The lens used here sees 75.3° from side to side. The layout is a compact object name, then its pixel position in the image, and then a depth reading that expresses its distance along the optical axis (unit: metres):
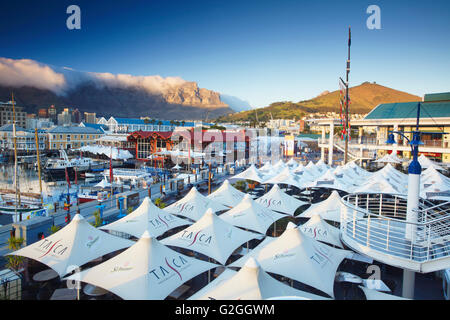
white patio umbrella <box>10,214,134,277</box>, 8.68
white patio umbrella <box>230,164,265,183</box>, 24.36
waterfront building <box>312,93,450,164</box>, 30.86
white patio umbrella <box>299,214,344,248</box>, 10.75
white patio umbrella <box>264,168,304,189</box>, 22.19
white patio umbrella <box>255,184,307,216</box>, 15.91
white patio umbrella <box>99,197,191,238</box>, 11.97
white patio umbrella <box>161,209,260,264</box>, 9.90
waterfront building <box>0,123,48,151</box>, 72.81
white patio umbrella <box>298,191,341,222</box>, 13.83
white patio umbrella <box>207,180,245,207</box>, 16.98
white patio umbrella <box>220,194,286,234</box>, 12.81
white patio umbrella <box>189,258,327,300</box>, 5.96
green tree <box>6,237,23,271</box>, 9.41
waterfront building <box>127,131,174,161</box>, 47.97
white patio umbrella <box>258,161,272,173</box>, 28.98
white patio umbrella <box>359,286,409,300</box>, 6.39
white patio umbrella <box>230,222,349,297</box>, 7.86
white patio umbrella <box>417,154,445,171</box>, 26.89
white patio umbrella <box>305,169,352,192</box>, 20.70
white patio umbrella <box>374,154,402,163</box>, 29.10
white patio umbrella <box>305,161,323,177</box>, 25.69
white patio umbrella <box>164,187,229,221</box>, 14.46
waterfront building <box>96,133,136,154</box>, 63.12
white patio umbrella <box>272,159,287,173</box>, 27.90
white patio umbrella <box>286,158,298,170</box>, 31.65
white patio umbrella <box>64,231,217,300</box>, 6.99
